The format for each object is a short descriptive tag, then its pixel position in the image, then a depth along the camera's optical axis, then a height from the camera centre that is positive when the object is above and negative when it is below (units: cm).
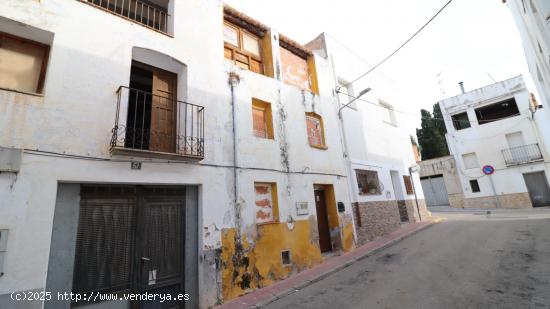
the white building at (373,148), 1055 +271
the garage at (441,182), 2003 +150
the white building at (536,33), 490 +376
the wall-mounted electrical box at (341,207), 925 +9
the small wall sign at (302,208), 784 +13
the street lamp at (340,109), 1077 +407
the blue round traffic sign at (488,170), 1730 +181
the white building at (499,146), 1695 +350
